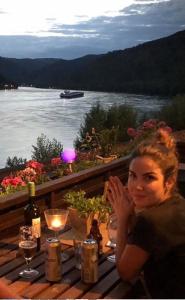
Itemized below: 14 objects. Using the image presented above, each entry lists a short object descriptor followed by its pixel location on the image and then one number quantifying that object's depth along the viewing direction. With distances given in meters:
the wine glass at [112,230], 2.20
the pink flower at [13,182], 3.08
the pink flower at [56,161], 4.21
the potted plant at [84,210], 2.14
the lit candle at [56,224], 2.13
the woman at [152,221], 1.63
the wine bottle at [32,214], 2.09
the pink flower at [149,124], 4.49
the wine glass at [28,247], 1.86
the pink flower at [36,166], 3.72
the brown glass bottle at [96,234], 2.10
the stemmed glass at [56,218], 2.13
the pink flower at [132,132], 4.50
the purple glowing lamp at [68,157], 4.15
